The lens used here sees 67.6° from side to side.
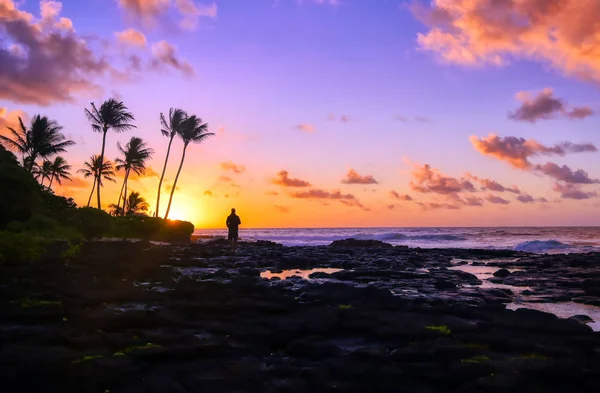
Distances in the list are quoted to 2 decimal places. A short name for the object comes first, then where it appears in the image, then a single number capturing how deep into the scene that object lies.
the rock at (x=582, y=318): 9.25
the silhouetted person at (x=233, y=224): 28.06
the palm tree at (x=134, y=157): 62.09
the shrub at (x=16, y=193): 24.30
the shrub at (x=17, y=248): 17.16
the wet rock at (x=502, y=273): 18.48
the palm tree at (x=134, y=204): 76.44
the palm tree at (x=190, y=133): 52.38
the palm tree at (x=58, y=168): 64.56
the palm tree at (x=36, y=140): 50.28
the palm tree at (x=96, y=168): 61.84
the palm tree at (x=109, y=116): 49.62
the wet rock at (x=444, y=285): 14.01
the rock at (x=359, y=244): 46.97
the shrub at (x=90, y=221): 34.31
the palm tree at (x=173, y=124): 52.22
